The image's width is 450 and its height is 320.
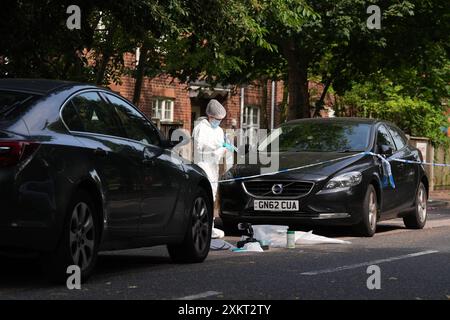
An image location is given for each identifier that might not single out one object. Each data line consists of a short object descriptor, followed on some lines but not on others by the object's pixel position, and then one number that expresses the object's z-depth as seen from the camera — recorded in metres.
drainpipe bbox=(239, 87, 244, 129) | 42.21
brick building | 36.96
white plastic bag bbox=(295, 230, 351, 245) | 13.46
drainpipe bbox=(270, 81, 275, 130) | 43.91
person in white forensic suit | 14.80
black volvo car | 14.09
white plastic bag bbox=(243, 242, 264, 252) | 12.39
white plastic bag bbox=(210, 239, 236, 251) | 12.62
